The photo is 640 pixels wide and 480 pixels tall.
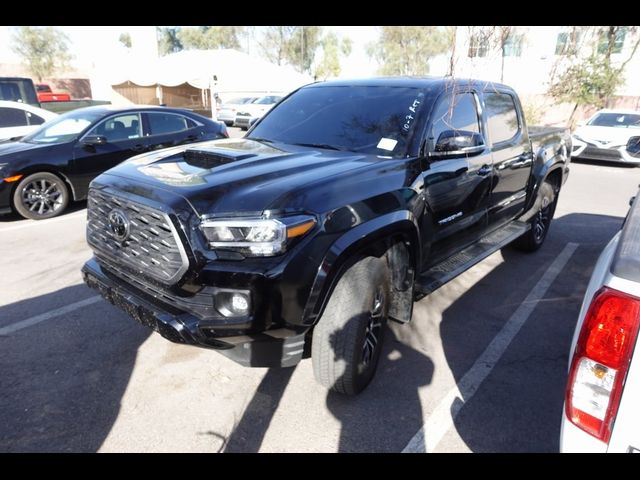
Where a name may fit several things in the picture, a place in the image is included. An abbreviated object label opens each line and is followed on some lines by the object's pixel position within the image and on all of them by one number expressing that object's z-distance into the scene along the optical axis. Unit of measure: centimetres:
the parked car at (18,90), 1012
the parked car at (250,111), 2042
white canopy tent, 2292
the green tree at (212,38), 5862
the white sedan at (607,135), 1224
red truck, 2755
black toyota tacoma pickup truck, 224
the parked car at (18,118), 828
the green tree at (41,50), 4025
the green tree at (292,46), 5762
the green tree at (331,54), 5681
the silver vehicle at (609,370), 146
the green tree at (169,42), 6629
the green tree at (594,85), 1750
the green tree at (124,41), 7222
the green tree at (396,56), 2786
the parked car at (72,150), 621
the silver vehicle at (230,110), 2120
